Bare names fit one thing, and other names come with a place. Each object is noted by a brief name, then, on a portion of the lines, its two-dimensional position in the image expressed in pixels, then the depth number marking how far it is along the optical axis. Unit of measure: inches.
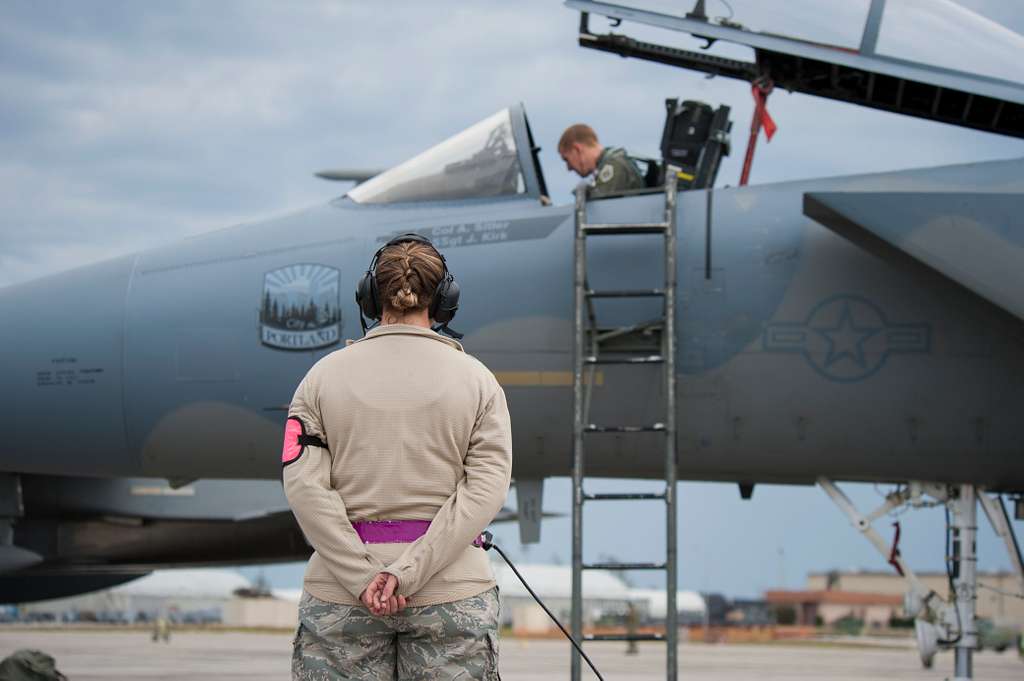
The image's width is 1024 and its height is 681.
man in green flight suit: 310.0
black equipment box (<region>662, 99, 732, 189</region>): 328.2
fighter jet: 287.0
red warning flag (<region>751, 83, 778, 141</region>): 323.6
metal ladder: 278.7
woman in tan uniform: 125.6
